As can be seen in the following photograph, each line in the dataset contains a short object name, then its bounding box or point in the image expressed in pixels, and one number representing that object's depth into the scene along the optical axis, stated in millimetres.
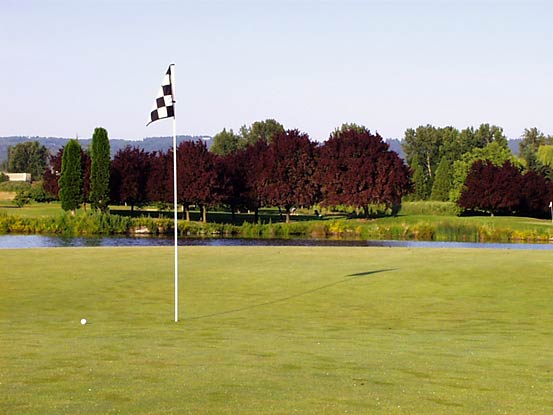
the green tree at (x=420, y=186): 140375
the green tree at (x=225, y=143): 190750
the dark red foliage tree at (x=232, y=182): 93625
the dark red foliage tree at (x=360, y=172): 89875
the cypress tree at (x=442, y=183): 131750
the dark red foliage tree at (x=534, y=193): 94875
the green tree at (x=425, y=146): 185000
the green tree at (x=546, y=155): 140500
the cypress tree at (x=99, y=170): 91250
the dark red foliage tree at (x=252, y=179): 94312
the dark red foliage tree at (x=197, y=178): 90938
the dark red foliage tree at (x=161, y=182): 95250
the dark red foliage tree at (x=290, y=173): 93125
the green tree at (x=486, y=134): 179875
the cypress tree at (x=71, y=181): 91438
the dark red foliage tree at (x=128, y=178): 96562
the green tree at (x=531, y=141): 181362
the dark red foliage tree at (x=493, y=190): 92125
